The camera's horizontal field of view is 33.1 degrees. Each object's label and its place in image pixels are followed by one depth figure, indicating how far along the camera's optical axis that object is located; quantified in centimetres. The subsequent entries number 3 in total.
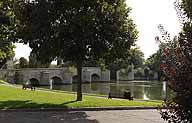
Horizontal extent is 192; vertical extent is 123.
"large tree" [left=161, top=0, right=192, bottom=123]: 615
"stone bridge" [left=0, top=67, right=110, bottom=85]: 7562
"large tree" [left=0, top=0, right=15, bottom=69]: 2106
